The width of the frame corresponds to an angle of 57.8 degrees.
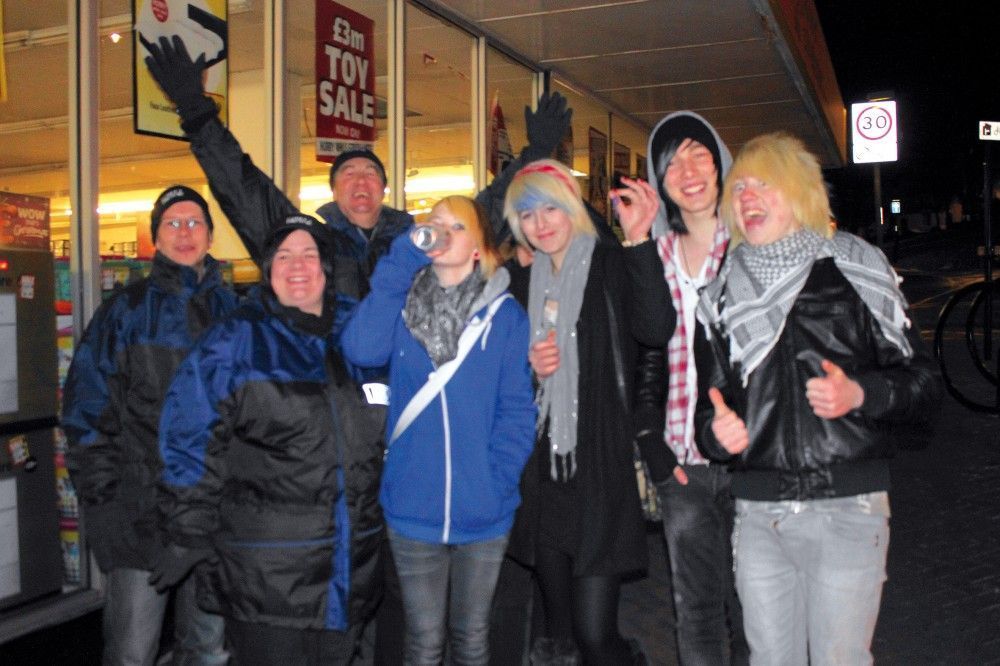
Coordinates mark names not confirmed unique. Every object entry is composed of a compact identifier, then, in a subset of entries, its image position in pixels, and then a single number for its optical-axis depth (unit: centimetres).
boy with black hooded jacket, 299
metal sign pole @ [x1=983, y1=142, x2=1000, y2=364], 966
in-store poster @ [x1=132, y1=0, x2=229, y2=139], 435
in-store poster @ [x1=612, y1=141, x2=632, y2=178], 1102
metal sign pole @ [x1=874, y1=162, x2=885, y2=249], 1252
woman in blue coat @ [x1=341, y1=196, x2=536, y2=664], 291
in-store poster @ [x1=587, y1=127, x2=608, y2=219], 1025
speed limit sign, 1325
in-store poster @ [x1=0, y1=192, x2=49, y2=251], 396
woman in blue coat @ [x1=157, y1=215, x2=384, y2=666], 274
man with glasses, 317
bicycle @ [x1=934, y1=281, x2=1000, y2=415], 946
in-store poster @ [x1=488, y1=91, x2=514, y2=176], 796
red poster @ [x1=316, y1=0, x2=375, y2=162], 582
